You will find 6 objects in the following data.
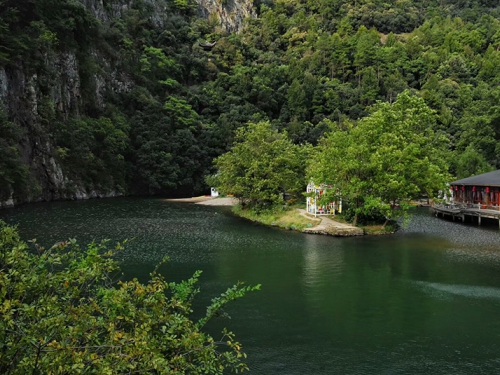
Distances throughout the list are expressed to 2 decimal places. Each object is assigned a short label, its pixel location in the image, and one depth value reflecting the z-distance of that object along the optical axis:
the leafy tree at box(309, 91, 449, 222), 34.72
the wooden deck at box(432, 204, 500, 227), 40.68
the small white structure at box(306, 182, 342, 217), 38.62
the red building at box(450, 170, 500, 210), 42.64
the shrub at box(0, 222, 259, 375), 5.56
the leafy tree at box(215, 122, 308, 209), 45.25
